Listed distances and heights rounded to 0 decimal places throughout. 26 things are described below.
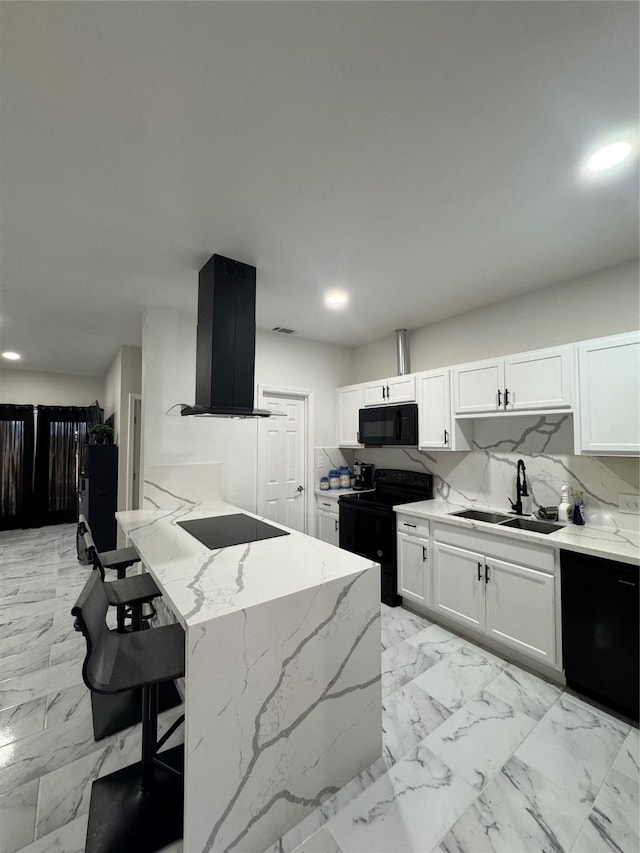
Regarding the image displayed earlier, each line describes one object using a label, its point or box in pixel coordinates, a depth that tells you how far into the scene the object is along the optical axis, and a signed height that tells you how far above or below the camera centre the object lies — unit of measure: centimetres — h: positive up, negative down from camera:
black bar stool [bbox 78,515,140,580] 215 -76
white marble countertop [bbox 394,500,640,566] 189 -61
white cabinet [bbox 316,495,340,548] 386 -93
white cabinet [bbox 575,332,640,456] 206 +25
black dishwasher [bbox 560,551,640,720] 184 -106
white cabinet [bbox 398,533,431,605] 288 -111
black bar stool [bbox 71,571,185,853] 120 -132
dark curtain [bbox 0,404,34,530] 575 -45
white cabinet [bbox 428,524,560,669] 216 -104
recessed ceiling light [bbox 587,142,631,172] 144 +118
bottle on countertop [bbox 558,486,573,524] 247 -51
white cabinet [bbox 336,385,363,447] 405 +28
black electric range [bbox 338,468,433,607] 317 -76
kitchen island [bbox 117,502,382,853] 115 -93
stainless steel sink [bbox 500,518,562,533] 246 -64
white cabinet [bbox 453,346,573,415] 237 +40
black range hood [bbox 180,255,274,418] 234 +68
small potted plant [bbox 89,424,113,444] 474 +5
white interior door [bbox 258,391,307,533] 384 -28
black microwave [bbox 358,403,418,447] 333 +11
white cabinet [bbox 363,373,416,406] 340 +48
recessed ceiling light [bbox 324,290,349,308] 288 +118
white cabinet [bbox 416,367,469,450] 305 +20
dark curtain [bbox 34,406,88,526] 598 -40
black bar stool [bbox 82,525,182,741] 182 -151
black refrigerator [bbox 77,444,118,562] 443 -70
